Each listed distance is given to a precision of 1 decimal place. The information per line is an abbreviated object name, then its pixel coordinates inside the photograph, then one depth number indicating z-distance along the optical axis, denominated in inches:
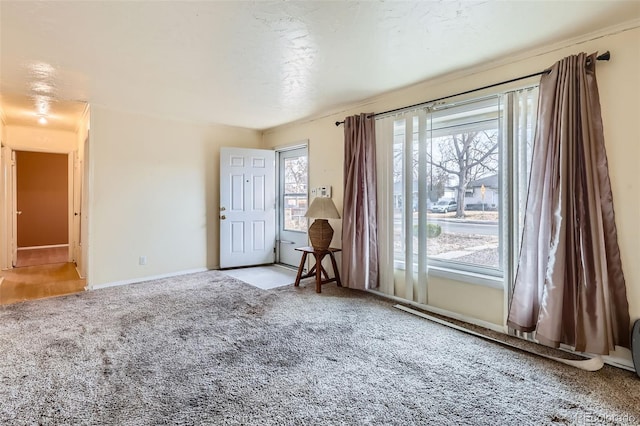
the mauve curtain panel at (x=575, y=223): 86.7
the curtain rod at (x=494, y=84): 88.2
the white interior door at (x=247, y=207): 204.5
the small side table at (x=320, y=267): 158.6
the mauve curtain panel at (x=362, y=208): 150.3
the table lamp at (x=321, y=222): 159.6
